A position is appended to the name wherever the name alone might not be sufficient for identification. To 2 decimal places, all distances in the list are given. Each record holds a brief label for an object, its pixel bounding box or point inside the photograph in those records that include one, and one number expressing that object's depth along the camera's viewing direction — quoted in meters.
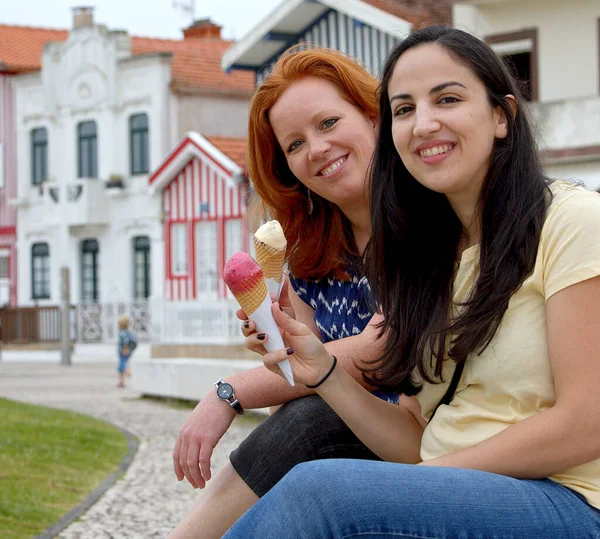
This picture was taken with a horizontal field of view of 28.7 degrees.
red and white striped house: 25.69
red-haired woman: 2.85
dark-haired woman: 2.09
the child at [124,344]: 16.80
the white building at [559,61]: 18.80
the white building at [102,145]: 29.62
